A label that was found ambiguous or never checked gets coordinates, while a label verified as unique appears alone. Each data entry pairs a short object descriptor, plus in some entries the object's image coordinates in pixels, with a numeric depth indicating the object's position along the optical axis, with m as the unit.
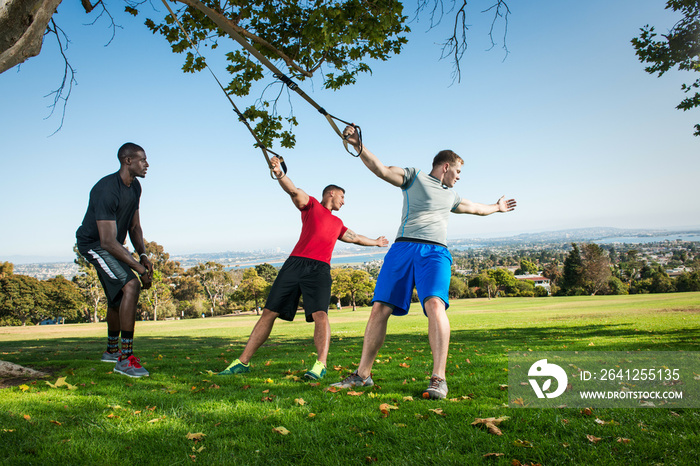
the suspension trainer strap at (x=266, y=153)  4.43
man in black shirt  4.69
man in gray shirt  3.75
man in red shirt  4.84
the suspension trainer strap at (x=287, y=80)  3.81
